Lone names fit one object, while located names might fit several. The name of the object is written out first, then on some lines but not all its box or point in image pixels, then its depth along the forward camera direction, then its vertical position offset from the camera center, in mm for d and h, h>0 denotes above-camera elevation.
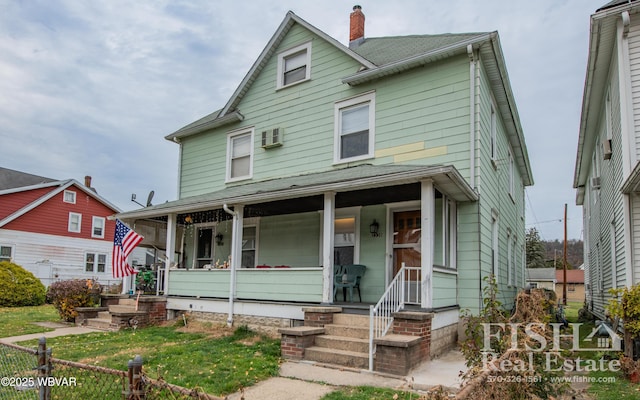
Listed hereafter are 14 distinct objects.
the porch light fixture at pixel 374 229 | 10211 +587
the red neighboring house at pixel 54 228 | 23375 +1048
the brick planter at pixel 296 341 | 7105 -1435
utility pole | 28841 +952
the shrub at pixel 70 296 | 11805 -1348
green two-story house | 8836 +1678
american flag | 11211 -1
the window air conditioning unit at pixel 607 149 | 10305 +2600
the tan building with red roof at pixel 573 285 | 45778 -2658
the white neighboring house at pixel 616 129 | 8055 +2769
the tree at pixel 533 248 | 51375 +1254
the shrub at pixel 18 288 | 17812 -1767
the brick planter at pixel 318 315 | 7840 -1113
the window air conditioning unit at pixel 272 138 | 11984 +3115
